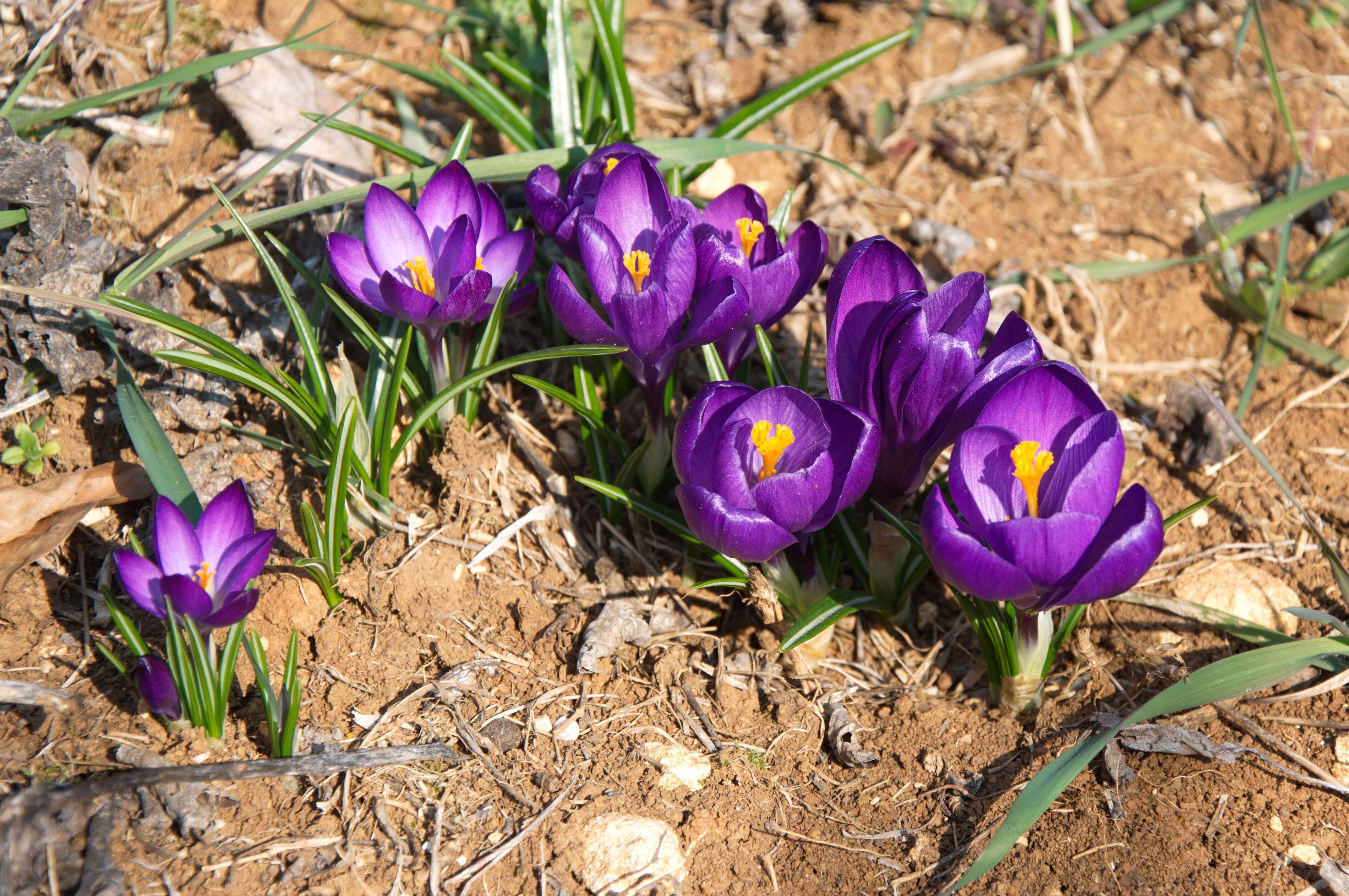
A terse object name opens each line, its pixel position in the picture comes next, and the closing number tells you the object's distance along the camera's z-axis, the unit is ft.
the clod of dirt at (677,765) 2.80
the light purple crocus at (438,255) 2.87
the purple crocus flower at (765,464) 2.74
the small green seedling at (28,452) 2.89
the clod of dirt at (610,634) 2.86
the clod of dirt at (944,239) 3.20
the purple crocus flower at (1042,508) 2.68
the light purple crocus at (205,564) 2.73
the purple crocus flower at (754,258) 2.84
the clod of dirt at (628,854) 2.73
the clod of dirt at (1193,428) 3.04
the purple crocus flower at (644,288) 2.82
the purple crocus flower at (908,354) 2.77
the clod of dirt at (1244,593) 2.93
